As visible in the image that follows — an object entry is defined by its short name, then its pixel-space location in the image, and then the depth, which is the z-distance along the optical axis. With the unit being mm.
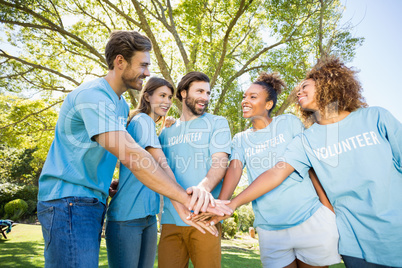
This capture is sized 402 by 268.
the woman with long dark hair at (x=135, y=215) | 2350
